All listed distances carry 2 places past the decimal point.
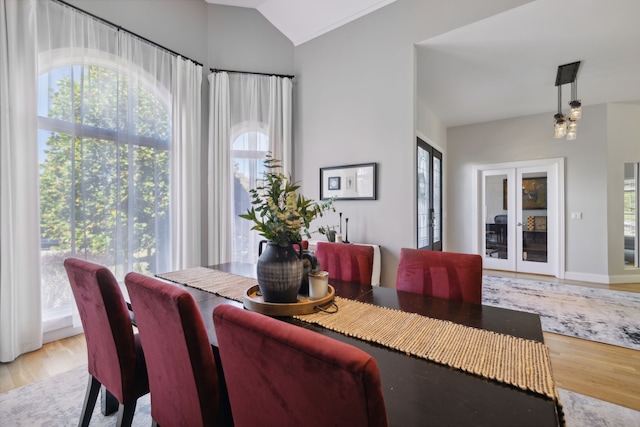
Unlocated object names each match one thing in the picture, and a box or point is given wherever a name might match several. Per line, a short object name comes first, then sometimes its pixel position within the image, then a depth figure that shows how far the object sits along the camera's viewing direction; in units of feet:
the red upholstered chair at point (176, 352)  2.96
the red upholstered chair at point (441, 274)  5.13
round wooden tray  4.09
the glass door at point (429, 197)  13.28
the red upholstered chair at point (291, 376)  1.72
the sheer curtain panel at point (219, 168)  11.71
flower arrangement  4.20
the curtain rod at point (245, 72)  11.93
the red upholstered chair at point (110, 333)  3.95
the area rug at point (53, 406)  5.30
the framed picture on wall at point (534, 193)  16.56
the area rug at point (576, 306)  9.03
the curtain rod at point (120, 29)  8.31
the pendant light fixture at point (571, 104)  10.90
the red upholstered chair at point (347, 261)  6.27
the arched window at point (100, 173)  8.14
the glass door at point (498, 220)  17.44
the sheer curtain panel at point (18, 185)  7.18
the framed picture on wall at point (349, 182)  10.55
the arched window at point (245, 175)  12.25
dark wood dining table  2.12
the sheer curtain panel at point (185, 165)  10.75
